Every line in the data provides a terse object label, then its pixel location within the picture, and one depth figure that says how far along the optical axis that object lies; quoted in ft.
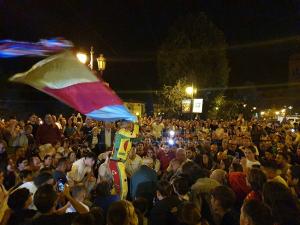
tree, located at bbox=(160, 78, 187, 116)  59.49
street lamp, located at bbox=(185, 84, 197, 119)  51.47
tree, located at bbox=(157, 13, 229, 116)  61.52
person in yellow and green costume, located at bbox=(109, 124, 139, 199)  13.79
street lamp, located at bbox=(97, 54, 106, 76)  26.53
